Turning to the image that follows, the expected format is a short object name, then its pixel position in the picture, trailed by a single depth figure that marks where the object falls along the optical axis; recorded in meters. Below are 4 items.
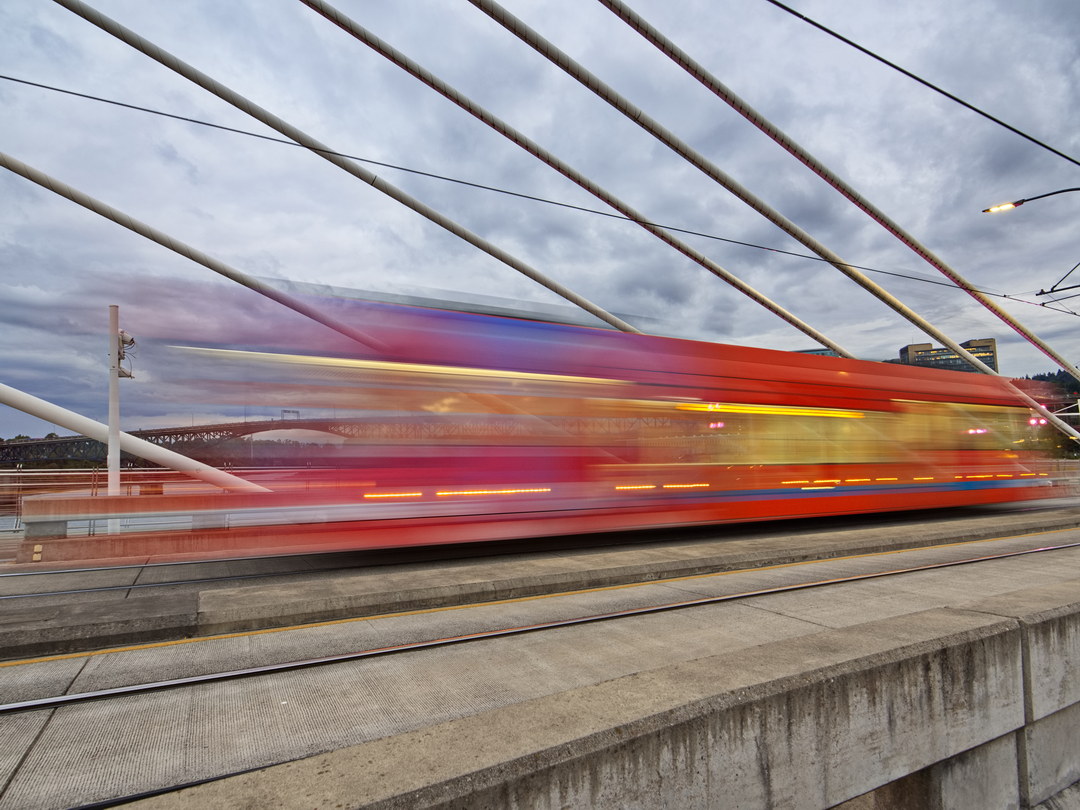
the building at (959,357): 28.27
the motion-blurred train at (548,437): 7.55
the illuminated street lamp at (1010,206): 15.01
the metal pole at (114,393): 12.55
